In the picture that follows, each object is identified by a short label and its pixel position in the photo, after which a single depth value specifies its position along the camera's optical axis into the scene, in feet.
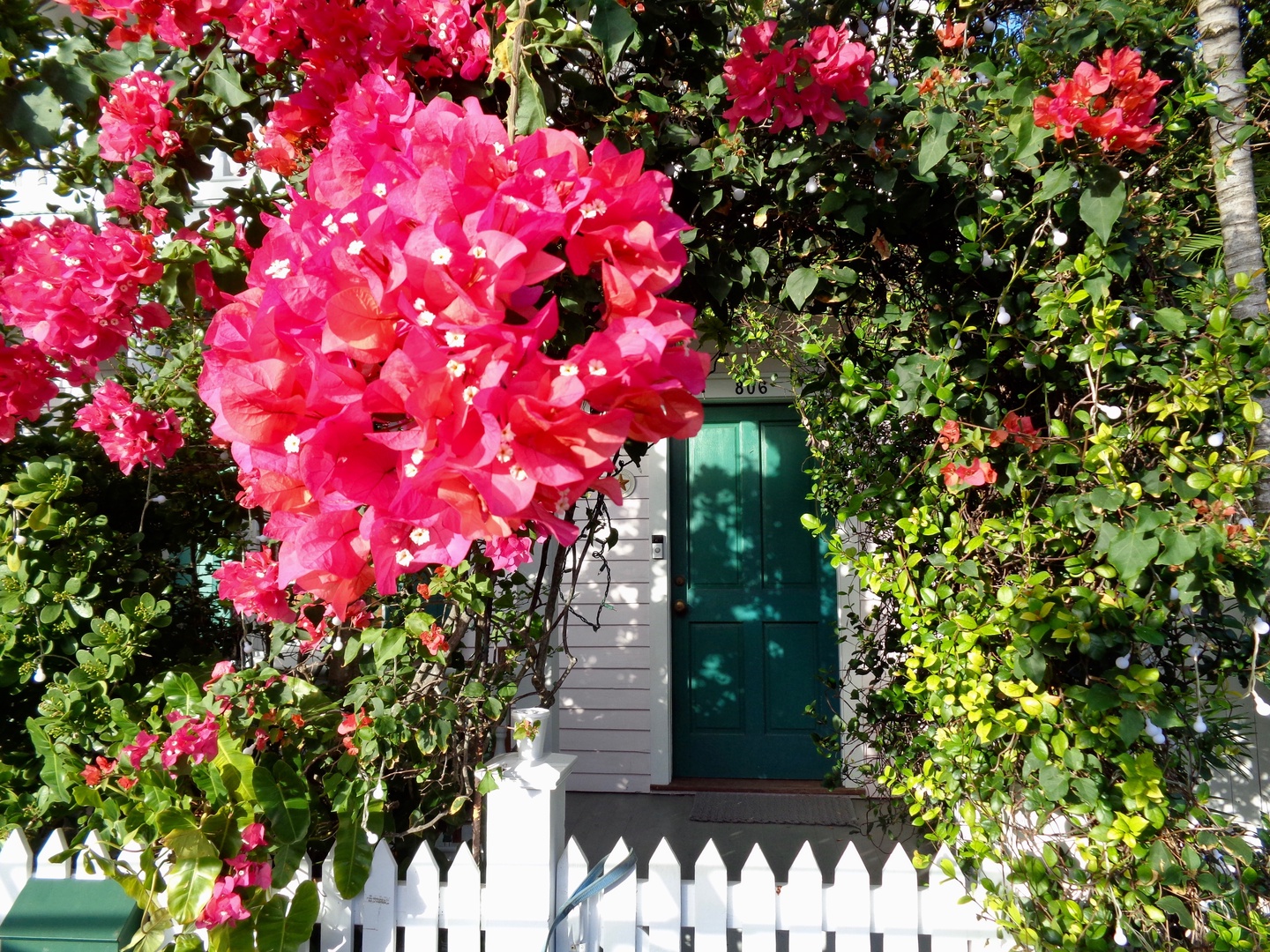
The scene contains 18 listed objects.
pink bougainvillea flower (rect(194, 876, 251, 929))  4.53
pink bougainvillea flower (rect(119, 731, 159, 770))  5.07
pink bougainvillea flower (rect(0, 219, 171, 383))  4.03
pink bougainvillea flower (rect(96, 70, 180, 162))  4.30
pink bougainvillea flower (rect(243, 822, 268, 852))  4.77
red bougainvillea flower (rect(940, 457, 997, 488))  4.68
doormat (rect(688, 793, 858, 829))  12.88
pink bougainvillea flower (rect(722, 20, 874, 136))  3.97
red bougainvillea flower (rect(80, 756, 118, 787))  5.08
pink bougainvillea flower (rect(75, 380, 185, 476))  5.44
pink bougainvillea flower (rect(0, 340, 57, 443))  4.94
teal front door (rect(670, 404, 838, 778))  14.85
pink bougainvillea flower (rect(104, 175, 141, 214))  4.57
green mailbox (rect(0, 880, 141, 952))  4.64
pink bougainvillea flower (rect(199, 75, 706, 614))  1.71
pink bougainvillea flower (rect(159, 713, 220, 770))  4.90
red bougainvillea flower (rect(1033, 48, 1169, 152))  4.00
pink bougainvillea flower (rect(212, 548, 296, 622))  5.04
